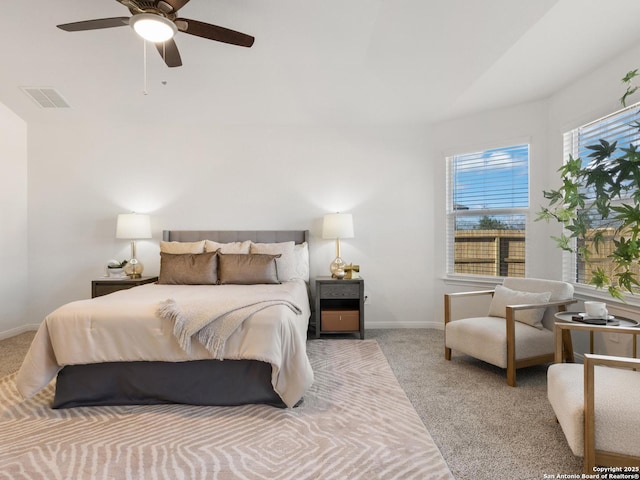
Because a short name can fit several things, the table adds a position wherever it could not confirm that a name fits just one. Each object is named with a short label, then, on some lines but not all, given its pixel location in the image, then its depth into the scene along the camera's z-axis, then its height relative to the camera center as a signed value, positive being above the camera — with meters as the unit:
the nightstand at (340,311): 4.36 -0.88
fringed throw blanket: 2.47 -0.57
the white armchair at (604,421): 1.69 -0.86
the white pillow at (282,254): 4.23 -0.21
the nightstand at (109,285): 4.31 -0.58
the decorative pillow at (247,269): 3.97 -0.36
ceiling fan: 2.26 +1.40
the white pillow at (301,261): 4.48 -0.31
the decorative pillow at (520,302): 3.20 -0.60
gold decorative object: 4.50 -0.44
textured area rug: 1.89 -1.20
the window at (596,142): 3.07 +0.81
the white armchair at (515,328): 2.99 -0.80
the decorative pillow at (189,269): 3.99 -0.37
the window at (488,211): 4.29 +0.30
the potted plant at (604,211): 2.30 +0.19
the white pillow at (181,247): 4.41 -0.14
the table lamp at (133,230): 4.54 +0.07
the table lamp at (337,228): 4.50 +0.09
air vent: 4.24 +1.63
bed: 2.51 -0.81
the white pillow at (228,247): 4.38 -0.14
